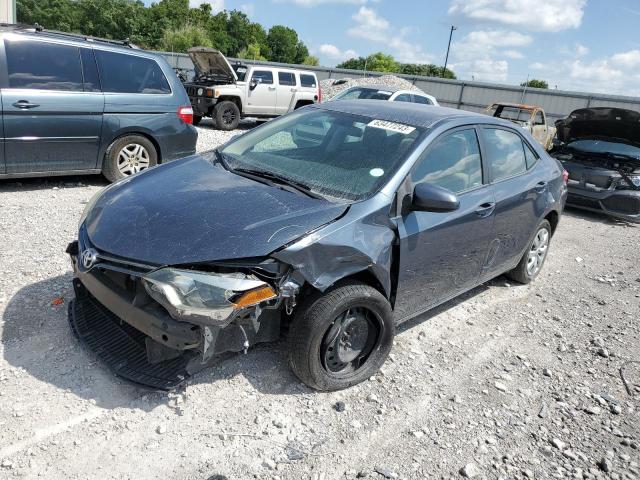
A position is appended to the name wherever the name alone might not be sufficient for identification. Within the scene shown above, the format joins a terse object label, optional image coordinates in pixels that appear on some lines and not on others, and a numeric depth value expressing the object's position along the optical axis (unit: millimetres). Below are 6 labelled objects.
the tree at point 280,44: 96625
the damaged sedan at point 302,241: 2492
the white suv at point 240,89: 13406
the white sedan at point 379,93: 12258
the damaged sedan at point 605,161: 7988
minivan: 5504
